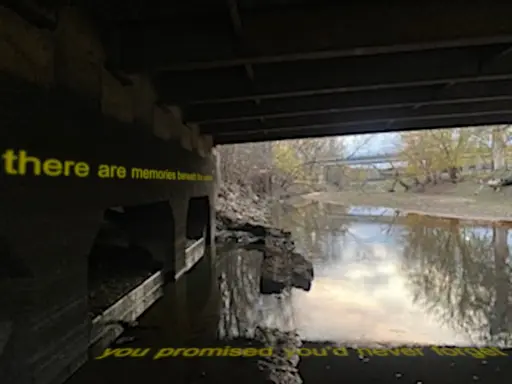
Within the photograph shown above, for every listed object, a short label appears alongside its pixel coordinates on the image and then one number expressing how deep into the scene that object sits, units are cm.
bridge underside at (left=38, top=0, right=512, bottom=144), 378
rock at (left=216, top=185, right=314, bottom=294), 699
